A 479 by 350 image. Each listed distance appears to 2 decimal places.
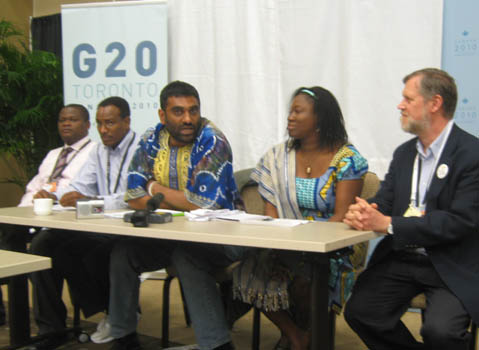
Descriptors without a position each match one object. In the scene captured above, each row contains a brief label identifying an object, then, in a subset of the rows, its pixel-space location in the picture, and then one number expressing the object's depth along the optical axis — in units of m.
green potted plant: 5.15
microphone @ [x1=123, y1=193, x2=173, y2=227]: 2.25
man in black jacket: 2.12
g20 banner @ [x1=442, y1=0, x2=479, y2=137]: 3.49
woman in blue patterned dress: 2.43
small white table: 1.68
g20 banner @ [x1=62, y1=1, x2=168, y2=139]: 4.51
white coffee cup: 2.70
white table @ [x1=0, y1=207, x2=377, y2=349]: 1.88
